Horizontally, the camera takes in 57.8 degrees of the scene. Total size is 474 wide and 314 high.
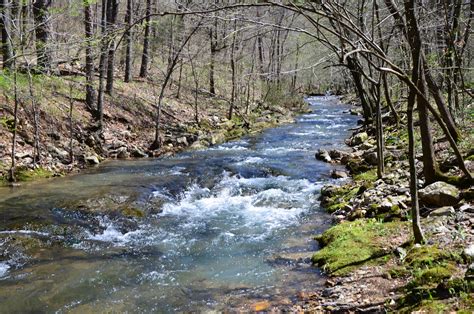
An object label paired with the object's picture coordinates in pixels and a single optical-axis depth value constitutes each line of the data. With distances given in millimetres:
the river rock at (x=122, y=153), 16578
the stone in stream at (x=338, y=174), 13153
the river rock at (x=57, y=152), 14266
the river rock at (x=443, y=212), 6960
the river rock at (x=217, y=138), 20588
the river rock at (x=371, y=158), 13568
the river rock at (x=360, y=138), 18250
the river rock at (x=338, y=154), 15742
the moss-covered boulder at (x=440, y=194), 7422
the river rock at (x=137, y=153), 17031
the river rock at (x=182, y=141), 19181
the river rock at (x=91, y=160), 14984
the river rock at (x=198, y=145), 19047
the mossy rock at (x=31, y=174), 12295
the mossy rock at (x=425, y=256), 5352
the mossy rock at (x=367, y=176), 11369
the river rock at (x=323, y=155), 15923
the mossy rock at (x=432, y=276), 4852
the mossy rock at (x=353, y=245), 6453
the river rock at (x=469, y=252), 4984
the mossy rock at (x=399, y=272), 5523
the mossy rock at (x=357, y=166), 13320
